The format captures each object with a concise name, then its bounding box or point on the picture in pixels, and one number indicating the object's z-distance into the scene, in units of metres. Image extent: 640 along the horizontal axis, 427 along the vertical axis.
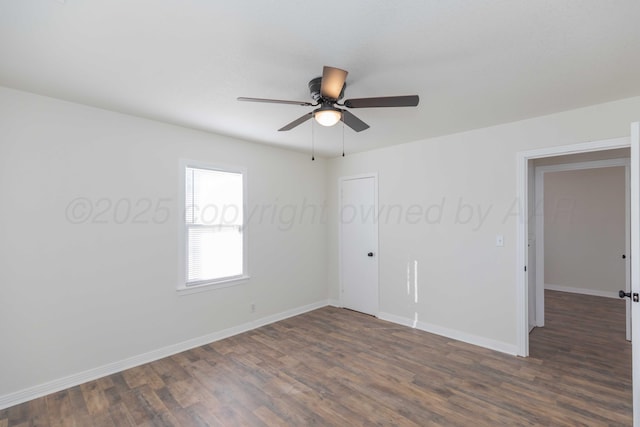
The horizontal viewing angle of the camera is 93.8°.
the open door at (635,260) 1.94
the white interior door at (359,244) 4.64
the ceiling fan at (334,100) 1.79
